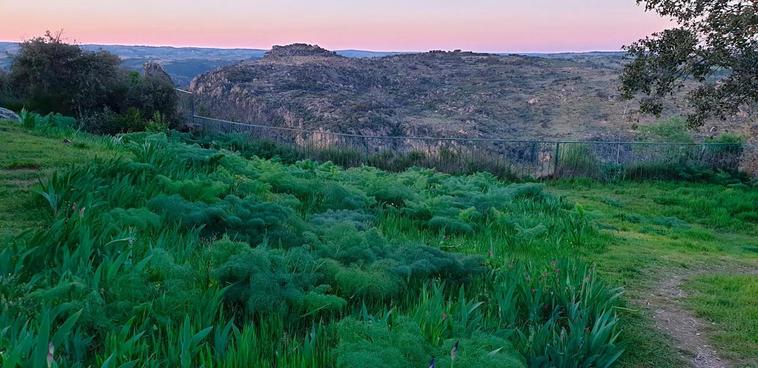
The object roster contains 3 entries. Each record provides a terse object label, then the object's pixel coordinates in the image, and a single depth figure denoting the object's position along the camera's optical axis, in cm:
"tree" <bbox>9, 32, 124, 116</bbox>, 1856
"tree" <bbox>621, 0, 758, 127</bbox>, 883
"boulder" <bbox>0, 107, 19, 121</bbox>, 1133
